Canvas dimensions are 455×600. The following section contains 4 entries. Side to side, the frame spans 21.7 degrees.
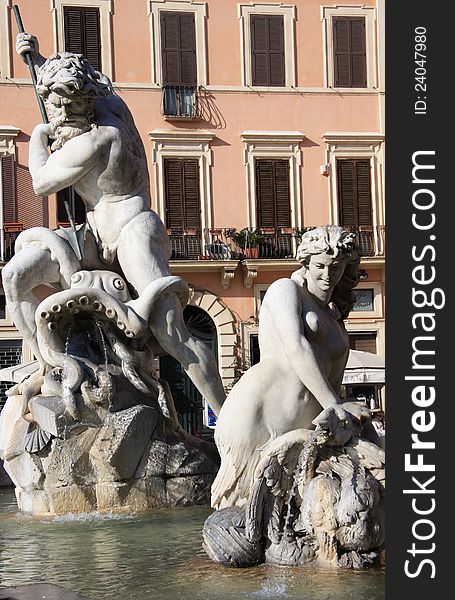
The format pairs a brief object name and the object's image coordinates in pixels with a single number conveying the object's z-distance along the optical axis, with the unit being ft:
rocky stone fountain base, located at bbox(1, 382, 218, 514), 19.93
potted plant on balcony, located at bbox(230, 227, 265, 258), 90.02
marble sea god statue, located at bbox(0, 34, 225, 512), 20.06
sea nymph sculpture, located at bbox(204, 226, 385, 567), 12.94
